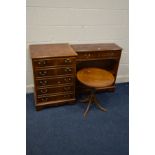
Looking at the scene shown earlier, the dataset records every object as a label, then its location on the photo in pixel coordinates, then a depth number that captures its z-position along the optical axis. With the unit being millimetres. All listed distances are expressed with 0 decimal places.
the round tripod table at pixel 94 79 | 2725
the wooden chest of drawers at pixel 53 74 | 2732
